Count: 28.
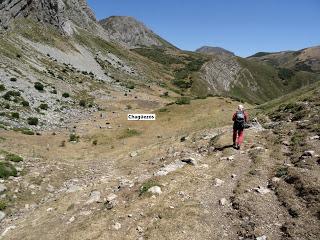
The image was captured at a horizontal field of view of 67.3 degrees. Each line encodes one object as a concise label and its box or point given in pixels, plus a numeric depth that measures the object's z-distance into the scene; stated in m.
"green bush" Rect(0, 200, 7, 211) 11.15
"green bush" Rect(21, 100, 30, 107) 24.97
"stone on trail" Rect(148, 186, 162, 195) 9.99
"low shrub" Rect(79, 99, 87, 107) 31.39
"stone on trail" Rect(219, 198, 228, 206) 8.94
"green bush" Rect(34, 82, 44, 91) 30.44
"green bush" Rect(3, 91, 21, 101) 24.91
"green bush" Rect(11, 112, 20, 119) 22.34
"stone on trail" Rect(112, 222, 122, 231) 8.52
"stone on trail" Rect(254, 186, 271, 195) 9.23
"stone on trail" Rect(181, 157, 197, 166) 12.27
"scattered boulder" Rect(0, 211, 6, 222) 10.81
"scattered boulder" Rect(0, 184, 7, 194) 12.02
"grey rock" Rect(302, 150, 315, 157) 10.94
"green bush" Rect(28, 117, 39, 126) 22.29
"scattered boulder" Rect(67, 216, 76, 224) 9.58
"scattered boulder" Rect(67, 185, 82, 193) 12.38
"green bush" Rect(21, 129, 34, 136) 20.07
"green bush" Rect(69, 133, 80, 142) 20.91
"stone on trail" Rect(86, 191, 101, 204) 10.64
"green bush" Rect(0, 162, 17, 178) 12.95
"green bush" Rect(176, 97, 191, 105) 31.17
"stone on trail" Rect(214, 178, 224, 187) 10.10
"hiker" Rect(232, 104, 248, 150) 13.15
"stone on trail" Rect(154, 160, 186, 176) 11.69
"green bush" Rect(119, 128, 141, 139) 22.57
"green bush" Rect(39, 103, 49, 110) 26.05
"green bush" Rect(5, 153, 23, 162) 14.46
